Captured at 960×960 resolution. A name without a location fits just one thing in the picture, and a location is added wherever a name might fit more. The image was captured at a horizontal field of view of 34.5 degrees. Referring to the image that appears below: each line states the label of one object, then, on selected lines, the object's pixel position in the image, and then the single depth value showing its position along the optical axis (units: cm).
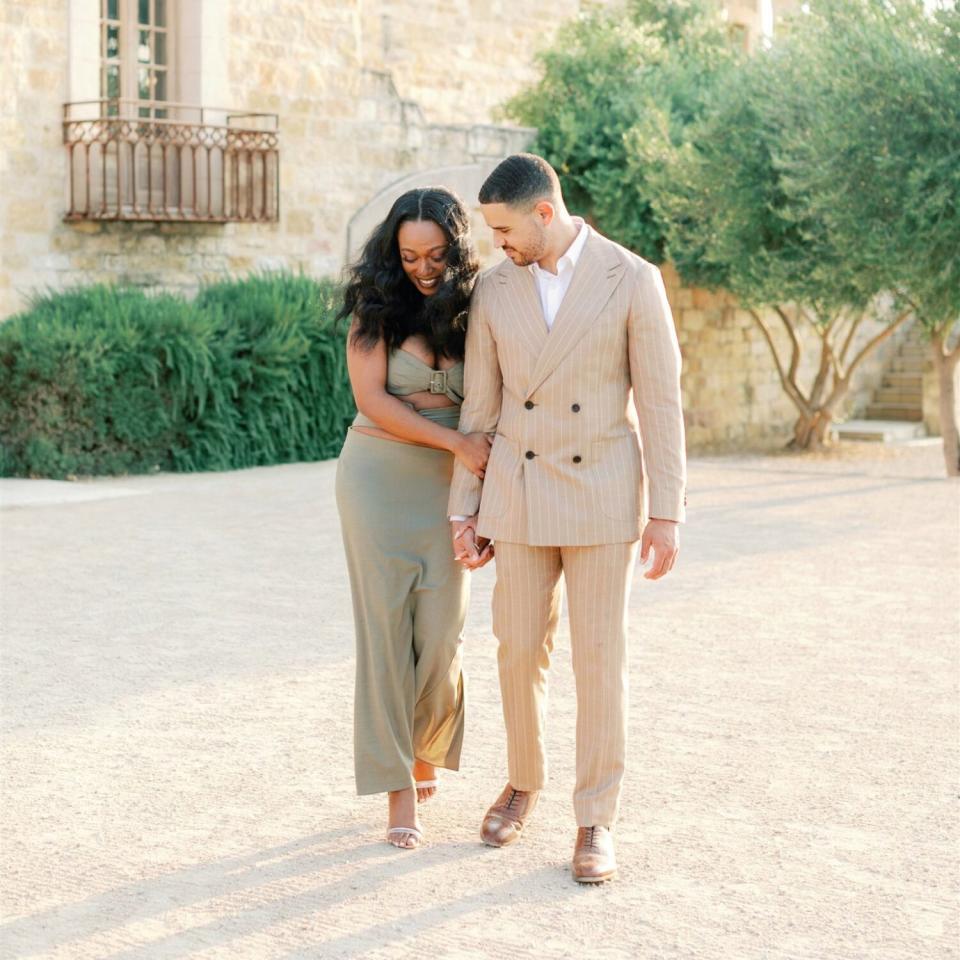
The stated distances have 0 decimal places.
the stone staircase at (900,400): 2139
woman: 400
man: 384
